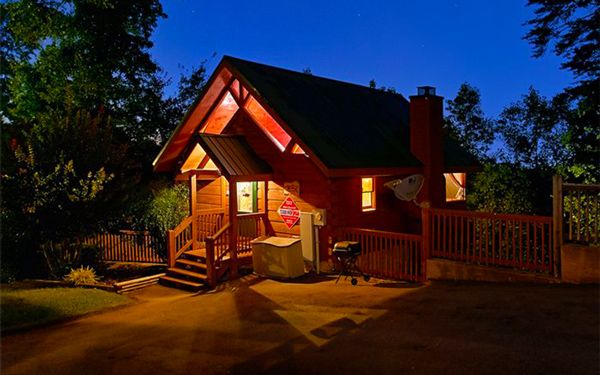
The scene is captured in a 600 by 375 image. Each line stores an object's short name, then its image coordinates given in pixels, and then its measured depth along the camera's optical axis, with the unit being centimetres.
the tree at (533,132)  3033
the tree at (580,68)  1428
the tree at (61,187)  1252
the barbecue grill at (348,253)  1164
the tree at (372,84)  3995
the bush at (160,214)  1769
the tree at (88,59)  2317
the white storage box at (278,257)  1277
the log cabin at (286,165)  1345
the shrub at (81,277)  1257
